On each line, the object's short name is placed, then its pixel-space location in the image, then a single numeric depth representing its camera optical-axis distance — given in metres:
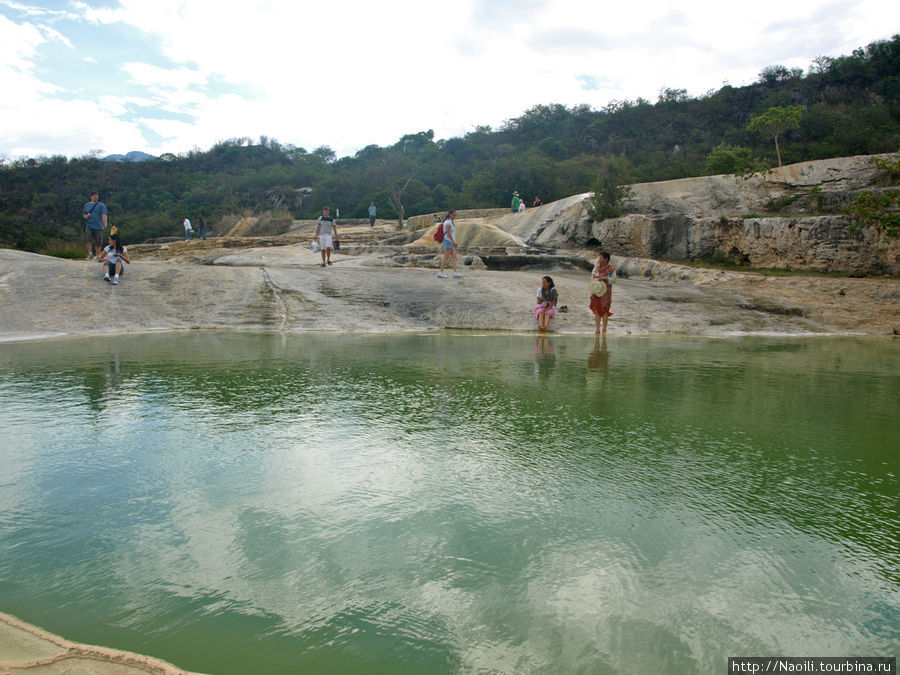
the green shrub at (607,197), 18.08
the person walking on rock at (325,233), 14.04
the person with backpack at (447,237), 12.90
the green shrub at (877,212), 13.62
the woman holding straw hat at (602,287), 9.98
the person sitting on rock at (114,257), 10.91
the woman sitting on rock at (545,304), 10.57
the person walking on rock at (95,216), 12.36
